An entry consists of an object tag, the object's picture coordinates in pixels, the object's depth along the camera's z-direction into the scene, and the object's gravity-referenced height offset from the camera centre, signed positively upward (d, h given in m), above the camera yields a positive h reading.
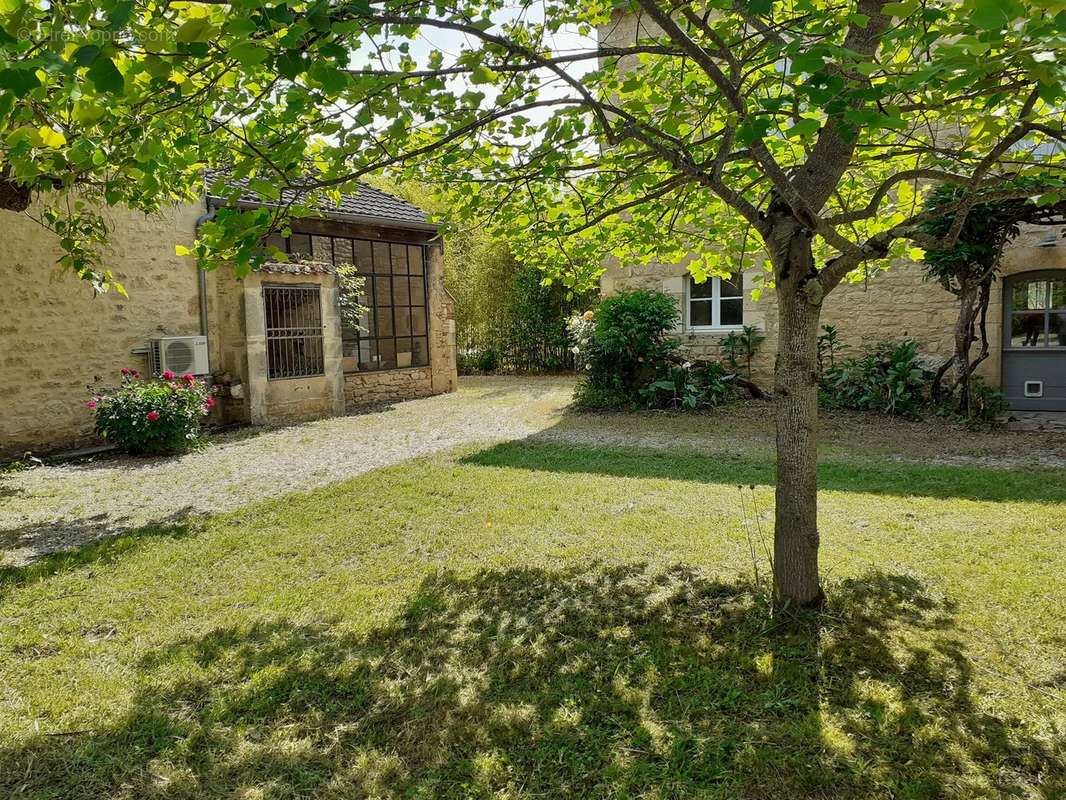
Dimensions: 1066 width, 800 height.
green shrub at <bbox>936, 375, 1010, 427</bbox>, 8.67 -0.96
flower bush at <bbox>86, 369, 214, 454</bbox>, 7.80 -0.73
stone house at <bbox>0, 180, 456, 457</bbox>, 7.84 +0.44
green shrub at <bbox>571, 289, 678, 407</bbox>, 10.73 +0.01
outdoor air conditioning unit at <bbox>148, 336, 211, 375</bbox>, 8.86 -0.01
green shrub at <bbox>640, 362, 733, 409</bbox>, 10.57 -0.76
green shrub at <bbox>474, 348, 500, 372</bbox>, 19.84 -0.49
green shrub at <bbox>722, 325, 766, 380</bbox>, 11.38 -0.10
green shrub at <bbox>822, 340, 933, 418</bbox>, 9.41 -0.66
